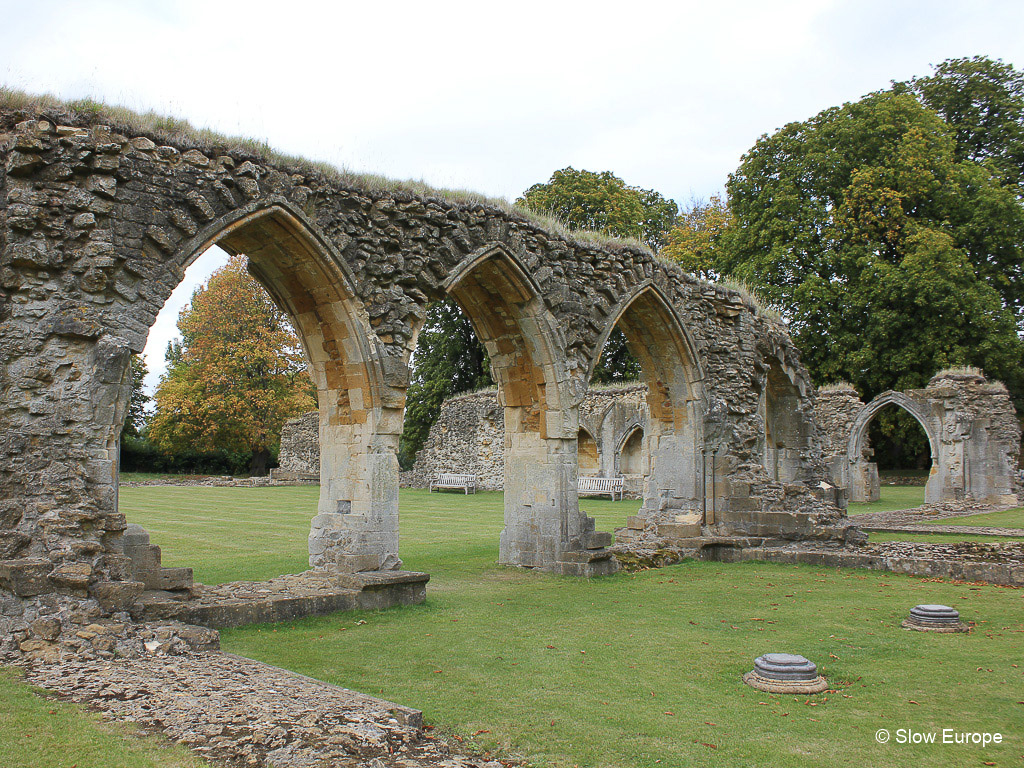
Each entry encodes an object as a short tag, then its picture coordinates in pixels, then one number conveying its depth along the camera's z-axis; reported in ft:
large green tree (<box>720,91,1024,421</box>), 77.36
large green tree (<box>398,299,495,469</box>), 103.09
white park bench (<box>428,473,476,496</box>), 84.23
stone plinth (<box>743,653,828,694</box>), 16.57
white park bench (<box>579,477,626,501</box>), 76.43
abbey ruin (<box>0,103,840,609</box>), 20.33
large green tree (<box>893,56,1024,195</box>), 86.79
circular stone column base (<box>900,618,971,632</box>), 22.12
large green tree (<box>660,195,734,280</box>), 93.15
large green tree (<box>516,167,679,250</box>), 94.32
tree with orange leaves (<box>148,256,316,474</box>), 98.37
